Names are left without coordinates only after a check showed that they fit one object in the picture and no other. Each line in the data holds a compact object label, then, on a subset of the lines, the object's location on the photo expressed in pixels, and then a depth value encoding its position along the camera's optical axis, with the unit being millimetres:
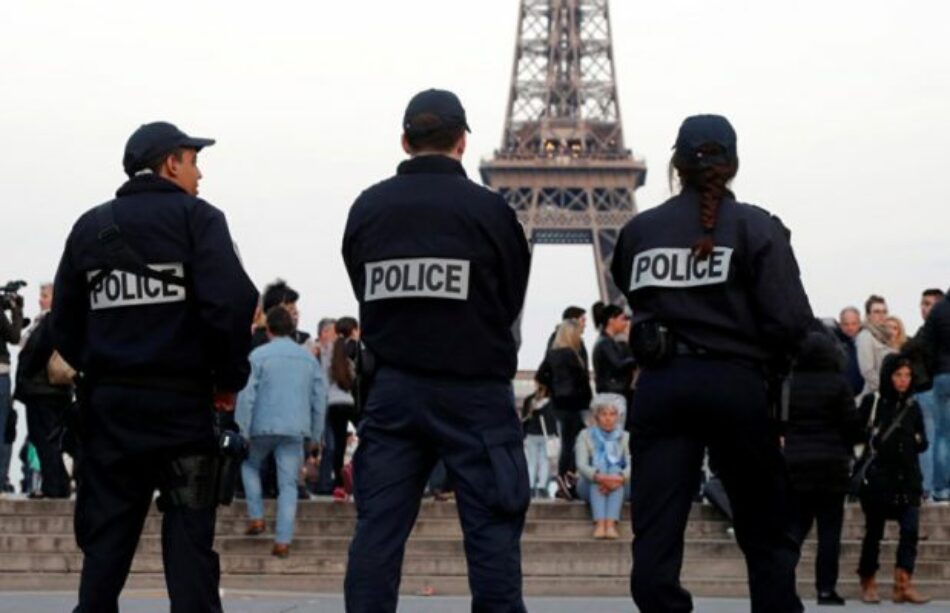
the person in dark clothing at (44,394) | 15953
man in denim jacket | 14812
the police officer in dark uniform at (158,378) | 7094
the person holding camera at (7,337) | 15750
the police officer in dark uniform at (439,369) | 6832
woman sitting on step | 15672
